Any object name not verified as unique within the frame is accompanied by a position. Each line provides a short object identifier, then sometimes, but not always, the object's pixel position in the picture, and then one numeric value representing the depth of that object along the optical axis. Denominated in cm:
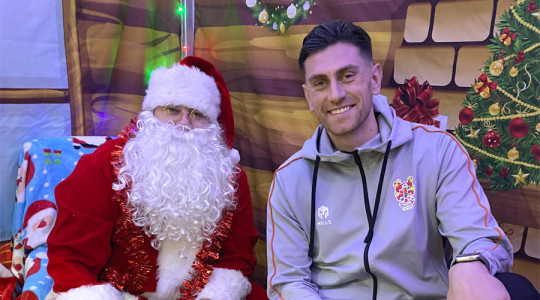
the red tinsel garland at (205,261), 174
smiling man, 136
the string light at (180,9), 260
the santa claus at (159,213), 164
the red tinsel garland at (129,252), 171
